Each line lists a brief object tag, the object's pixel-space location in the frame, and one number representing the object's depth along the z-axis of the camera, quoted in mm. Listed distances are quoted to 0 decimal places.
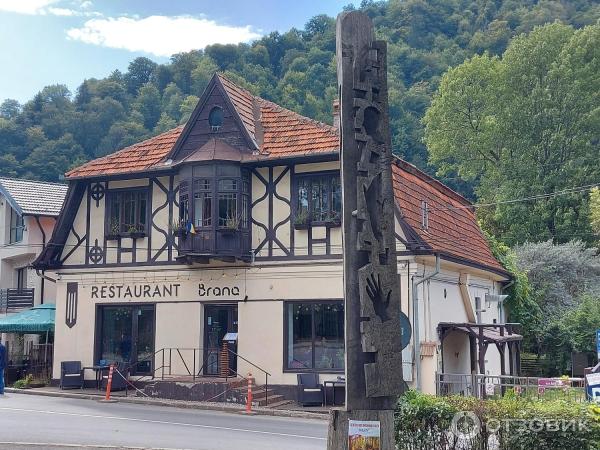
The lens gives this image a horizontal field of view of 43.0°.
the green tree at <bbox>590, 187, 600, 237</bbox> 38434
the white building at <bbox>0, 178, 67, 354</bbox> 35781
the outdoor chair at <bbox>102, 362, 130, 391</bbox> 24052
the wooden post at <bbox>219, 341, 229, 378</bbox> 23508
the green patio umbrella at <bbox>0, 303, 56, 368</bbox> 27109
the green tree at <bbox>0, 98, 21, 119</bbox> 91738
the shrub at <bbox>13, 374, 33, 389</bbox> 25859
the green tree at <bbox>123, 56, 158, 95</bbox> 92812
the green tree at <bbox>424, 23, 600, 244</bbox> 45531
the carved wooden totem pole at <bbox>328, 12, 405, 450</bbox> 8695
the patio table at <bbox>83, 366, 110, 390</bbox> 24672
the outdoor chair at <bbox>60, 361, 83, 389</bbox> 24766
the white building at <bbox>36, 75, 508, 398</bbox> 22609
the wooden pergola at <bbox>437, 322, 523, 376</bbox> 22000
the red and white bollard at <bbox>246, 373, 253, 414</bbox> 20194
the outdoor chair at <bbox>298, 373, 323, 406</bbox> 21156
